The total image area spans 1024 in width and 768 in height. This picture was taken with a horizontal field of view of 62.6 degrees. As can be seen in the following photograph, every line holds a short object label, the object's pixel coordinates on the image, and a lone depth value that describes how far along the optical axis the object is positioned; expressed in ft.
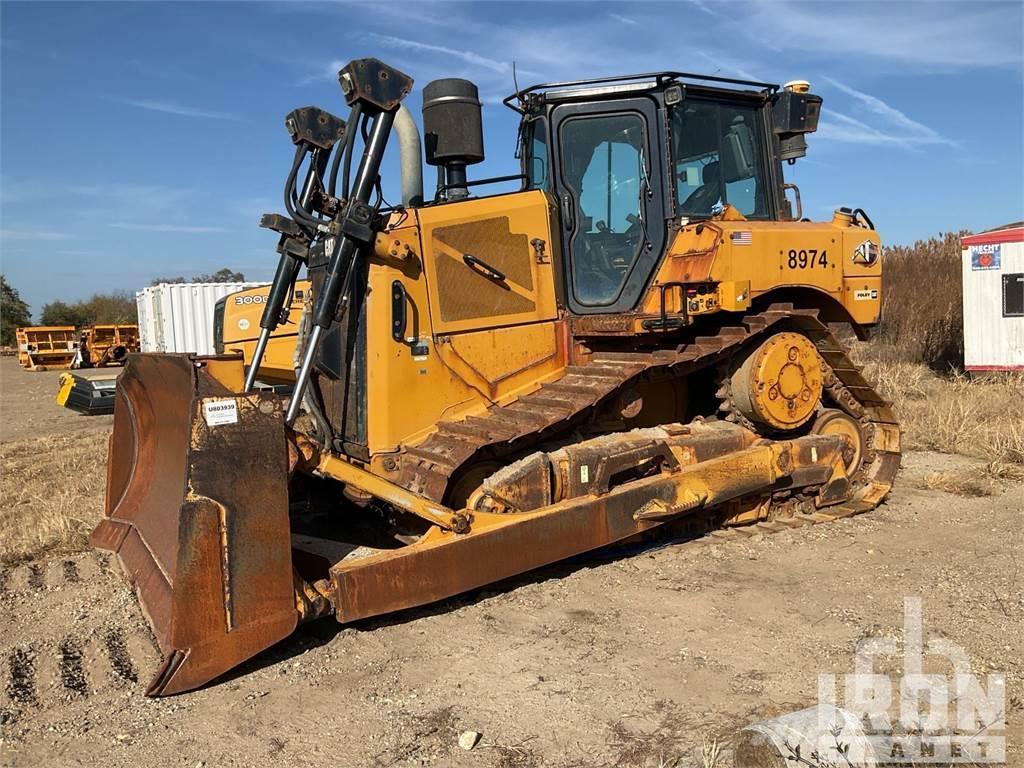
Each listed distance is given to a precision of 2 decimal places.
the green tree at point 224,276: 128.26
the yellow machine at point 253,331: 23.95
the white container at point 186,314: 73.26
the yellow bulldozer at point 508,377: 12.28
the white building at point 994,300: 42.16
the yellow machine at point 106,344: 95.39
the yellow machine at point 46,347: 96.12
